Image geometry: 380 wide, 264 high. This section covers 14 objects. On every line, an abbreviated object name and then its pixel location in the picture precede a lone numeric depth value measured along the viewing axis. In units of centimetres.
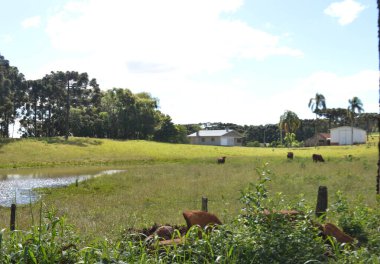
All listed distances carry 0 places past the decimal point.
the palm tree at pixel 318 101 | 12081
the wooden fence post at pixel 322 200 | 1281
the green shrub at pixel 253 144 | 12484
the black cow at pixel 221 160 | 5141
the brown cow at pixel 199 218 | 870
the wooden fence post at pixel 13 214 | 1154
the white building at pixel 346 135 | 11214
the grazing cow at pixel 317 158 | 4634
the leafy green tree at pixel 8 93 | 7306
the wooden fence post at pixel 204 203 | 1329
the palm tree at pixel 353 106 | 10491
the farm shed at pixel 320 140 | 12306
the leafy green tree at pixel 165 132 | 11081
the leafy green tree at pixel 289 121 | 10931
